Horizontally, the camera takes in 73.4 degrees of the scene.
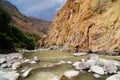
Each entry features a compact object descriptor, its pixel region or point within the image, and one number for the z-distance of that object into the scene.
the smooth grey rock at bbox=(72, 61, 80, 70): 6.64
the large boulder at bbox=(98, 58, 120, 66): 6.78
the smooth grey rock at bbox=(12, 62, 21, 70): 7.46
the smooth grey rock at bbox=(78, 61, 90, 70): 6.53
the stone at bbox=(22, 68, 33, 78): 6.17
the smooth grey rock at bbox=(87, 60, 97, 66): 6.67
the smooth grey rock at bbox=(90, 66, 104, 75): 6.07
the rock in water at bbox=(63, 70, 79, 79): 5.49
